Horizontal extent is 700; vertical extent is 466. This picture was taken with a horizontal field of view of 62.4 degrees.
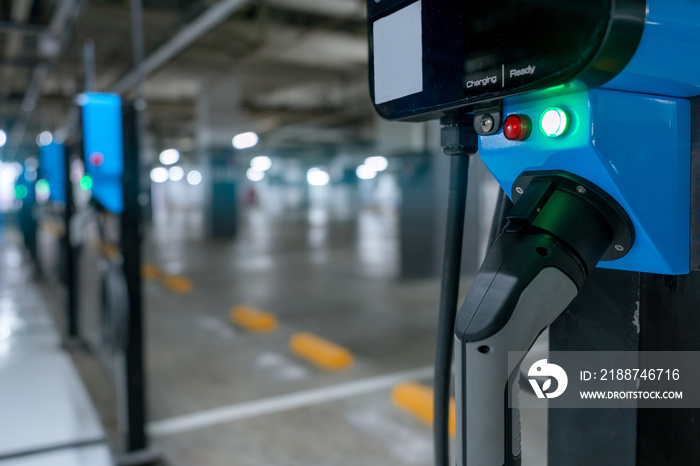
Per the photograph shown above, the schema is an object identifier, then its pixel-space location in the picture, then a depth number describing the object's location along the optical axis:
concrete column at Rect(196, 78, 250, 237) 13.74
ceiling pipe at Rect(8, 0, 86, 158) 4.99
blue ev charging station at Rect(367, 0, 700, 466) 0.58
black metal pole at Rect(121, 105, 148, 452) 2.73
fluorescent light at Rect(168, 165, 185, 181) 34.12
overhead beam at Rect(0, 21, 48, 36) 5.49
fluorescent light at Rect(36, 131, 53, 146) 8.63
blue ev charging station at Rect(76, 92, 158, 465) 2.72
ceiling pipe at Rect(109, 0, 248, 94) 4.72
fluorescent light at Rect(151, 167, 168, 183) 29.37
